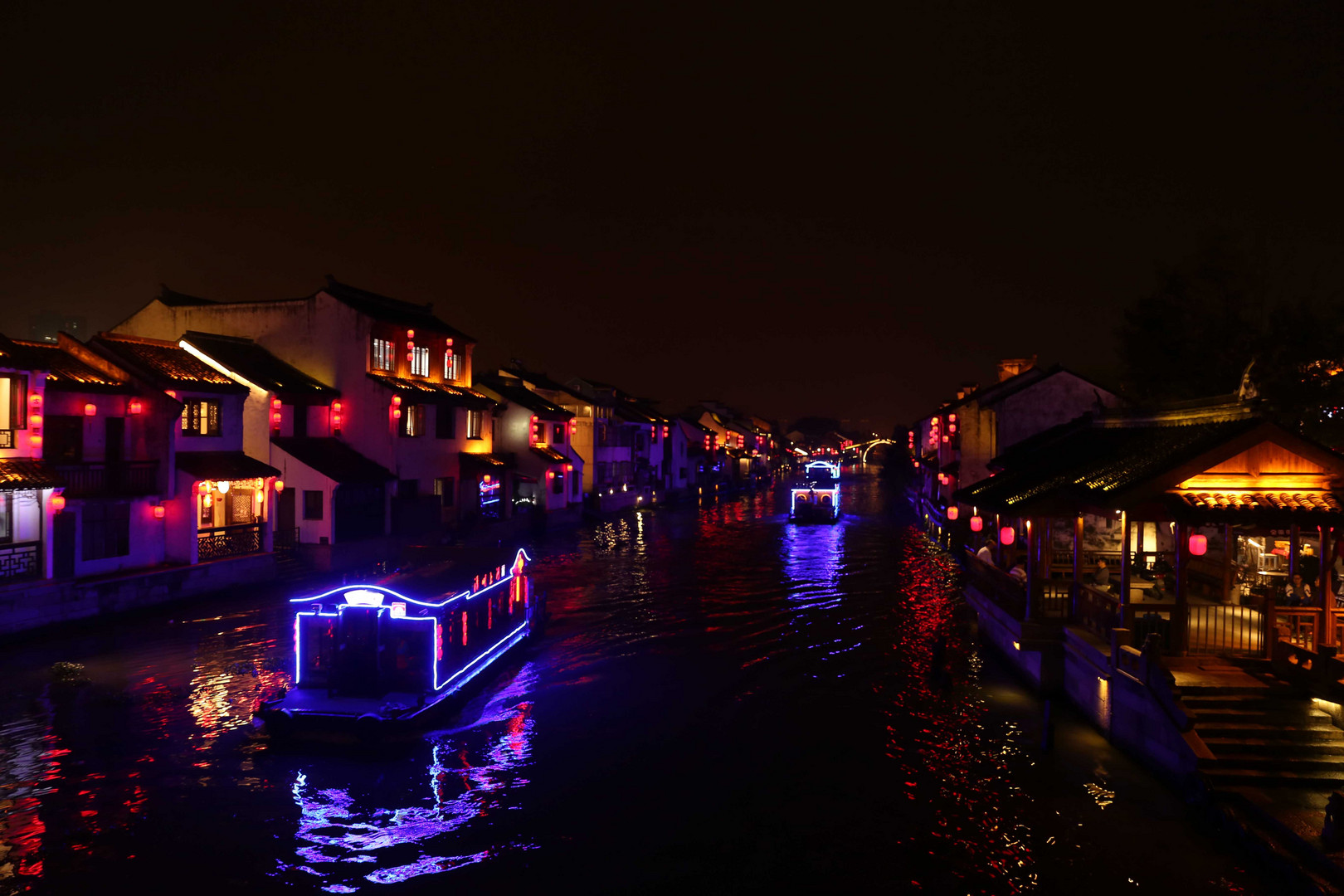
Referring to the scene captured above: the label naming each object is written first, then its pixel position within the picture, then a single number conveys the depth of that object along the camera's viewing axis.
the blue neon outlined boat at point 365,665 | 14.87
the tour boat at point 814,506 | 56.94
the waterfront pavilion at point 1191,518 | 14.22
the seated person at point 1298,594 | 15.77
